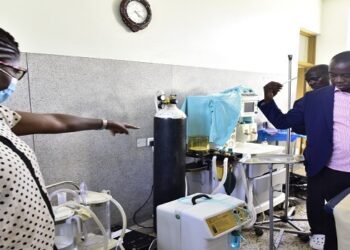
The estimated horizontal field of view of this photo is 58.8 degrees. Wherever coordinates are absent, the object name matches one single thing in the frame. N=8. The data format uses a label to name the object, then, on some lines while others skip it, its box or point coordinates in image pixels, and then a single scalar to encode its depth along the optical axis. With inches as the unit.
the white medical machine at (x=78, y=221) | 68.5
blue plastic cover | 114.2
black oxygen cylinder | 95.9
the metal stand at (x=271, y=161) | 82.4
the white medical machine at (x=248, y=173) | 114.0
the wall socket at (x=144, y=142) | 114.8
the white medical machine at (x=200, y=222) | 71.6
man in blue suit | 87.1
